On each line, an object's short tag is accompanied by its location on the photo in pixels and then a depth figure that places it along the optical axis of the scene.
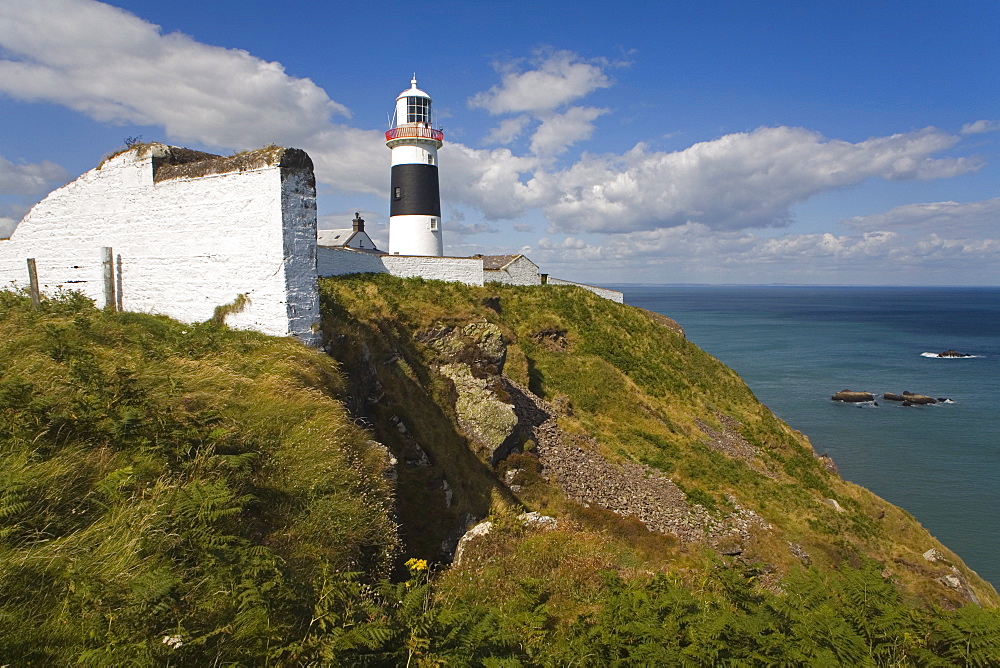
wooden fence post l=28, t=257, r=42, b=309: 11.92
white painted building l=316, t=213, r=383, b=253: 46.62
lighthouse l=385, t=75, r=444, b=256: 30.20
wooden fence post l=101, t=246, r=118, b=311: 12.52
